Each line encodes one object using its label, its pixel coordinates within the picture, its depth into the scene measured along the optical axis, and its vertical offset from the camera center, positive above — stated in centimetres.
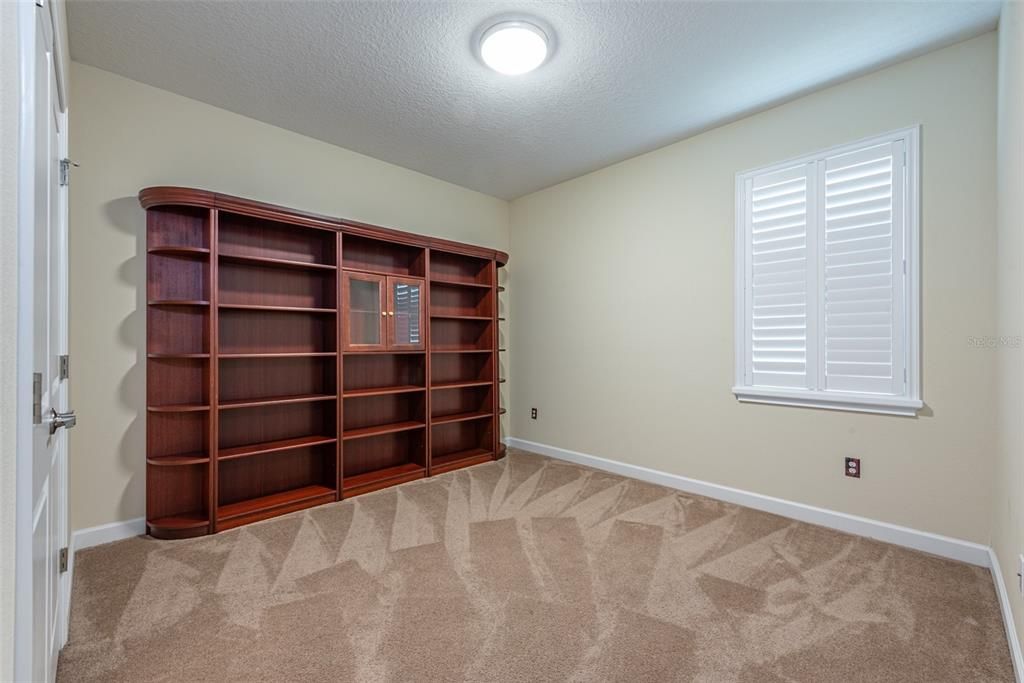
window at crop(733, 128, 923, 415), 254 +39
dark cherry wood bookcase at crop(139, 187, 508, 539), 276 -15
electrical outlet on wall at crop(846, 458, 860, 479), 270 -75
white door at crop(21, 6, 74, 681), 110 -7
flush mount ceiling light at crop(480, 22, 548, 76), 227 +153
